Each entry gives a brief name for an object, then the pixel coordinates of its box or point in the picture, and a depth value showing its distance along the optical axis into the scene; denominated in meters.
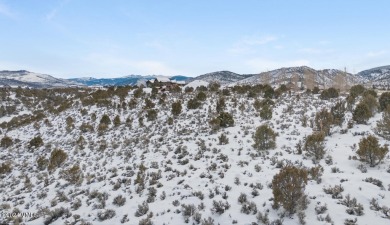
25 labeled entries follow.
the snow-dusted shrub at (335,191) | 7.54
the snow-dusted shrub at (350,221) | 6.38
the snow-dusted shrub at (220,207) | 7.79
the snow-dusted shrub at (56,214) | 9.07
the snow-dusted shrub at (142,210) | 8.40
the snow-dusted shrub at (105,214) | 8.59
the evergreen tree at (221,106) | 19.58
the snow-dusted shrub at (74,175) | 11.87
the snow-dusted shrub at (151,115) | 19.69
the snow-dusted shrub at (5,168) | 15.15
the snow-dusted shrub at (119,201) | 9.25
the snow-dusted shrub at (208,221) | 7.27
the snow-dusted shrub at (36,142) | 19.19
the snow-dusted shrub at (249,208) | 7.50
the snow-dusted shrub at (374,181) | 7.82
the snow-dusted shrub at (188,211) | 7.92
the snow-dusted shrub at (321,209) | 6.94
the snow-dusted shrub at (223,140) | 13.25
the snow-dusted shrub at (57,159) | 14.47
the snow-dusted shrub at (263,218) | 6.91
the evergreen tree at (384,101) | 15.99
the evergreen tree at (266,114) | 16.73
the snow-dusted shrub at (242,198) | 8.06
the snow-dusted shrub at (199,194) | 8.72
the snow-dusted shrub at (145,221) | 7.76
